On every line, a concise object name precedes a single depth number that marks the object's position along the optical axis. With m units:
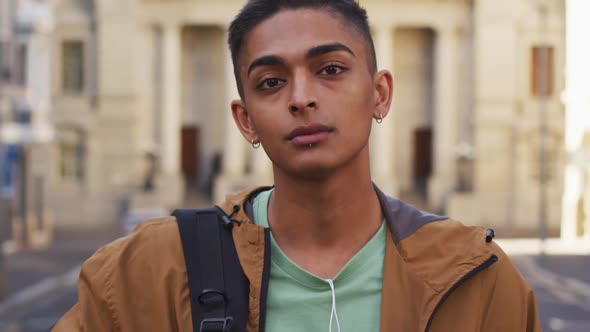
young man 2.62
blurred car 22.52
